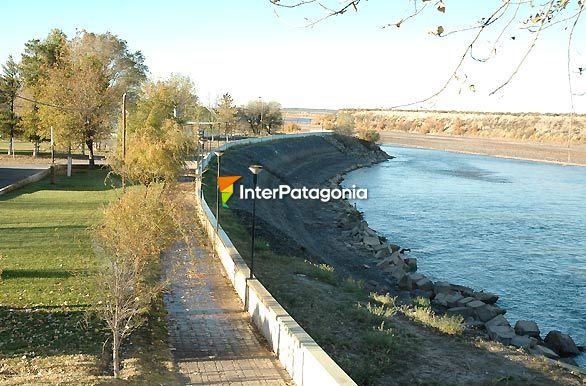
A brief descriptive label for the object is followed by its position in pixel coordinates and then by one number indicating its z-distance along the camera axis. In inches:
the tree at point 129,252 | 392.8
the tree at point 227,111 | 2942.9
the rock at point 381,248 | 1078.4
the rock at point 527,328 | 675.4
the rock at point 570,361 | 624.2
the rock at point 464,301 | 760.6
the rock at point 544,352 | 602.9
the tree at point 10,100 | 1916.8
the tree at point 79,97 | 1643.7
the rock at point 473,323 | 672.7
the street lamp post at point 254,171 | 531.3
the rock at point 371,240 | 1128.8
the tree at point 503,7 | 198.7
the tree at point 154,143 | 1038.4
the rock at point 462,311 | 725.1
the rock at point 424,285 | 845.2
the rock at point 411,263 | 993.5
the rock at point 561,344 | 649.0
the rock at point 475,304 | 744.3
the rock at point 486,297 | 820.9
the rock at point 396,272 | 914.1
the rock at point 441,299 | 776.9
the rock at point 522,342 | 611.0
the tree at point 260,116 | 3555.6
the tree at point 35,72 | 1807.3
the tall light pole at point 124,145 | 1091.4
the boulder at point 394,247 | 1101.2
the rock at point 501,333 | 627.2
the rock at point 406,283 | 856.3
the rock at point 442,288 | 832.9
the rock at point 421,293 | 819.8
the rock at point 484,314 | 717.5
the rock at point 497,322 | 682.2
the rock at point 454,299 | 767.1
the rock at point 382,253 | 1042.7
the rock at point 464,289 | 832.3
